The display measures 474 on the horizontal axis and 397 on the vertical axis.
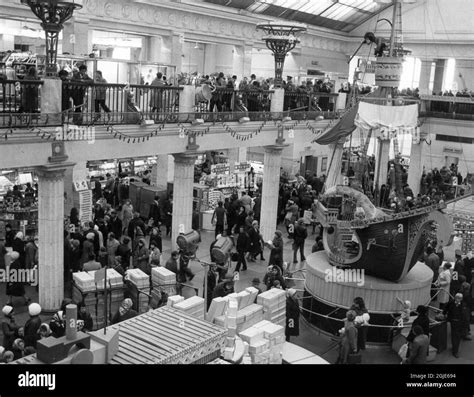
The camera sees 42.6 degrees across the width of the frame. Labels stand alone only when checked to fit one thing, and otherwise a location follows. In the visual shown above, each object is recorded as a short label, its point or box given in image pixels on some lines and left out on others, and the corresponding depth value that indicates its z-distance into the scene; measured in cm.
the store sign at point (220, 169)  2205
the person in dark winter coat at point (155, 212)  1855
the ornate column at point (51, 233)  1195
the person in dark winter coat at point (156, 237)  1459
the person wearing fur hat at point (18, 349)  862
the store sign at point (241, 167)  2308
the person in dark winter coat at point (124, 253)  1330
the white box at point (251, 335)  805
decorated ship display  1188
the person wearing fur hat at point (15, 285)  1220
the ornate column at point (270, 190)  1875
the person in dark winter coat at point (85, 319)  967
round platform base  1172
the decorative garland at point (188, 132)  1516
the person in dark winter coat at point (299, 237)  1594
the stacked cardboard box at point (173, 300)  846
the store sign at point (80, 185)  1744
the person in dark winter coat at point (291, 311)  1070
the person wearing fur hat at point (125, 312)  945
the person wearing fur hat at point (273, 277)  1179
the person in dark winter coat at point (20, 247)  1342
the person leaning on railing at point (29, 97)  1171
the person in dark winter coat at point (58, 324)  838
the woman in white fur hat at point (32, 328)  905
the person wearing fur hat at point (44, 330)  857
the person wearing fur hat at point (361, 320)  1024
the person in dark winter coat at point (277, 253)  1399
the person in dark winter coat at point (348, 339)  975
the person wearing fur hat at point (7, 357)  803
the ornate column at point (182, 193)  1580
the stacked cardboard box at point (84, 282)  1081
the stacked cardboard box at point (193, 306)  826
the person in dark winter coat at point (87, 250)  1324
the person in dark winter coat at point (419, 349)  943
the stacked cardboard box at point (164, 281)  1138
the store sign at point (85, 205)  1741
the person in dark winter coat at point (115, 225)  1598
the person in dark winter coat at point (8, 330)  912
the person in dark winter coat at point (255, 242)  1614
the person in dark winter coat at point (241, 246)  1557
